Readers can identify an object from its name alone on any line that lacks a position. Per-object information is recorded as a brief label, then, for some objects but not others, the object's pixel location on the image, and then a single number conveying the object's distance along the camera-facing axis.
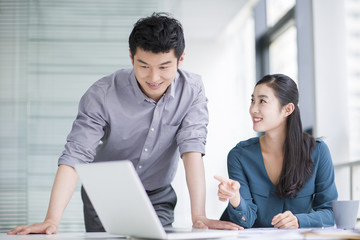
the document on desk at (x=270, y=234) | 2.27
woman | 3.01
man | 2.75
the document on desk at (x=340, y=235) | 2.12
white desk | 2.19
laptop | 2.17
